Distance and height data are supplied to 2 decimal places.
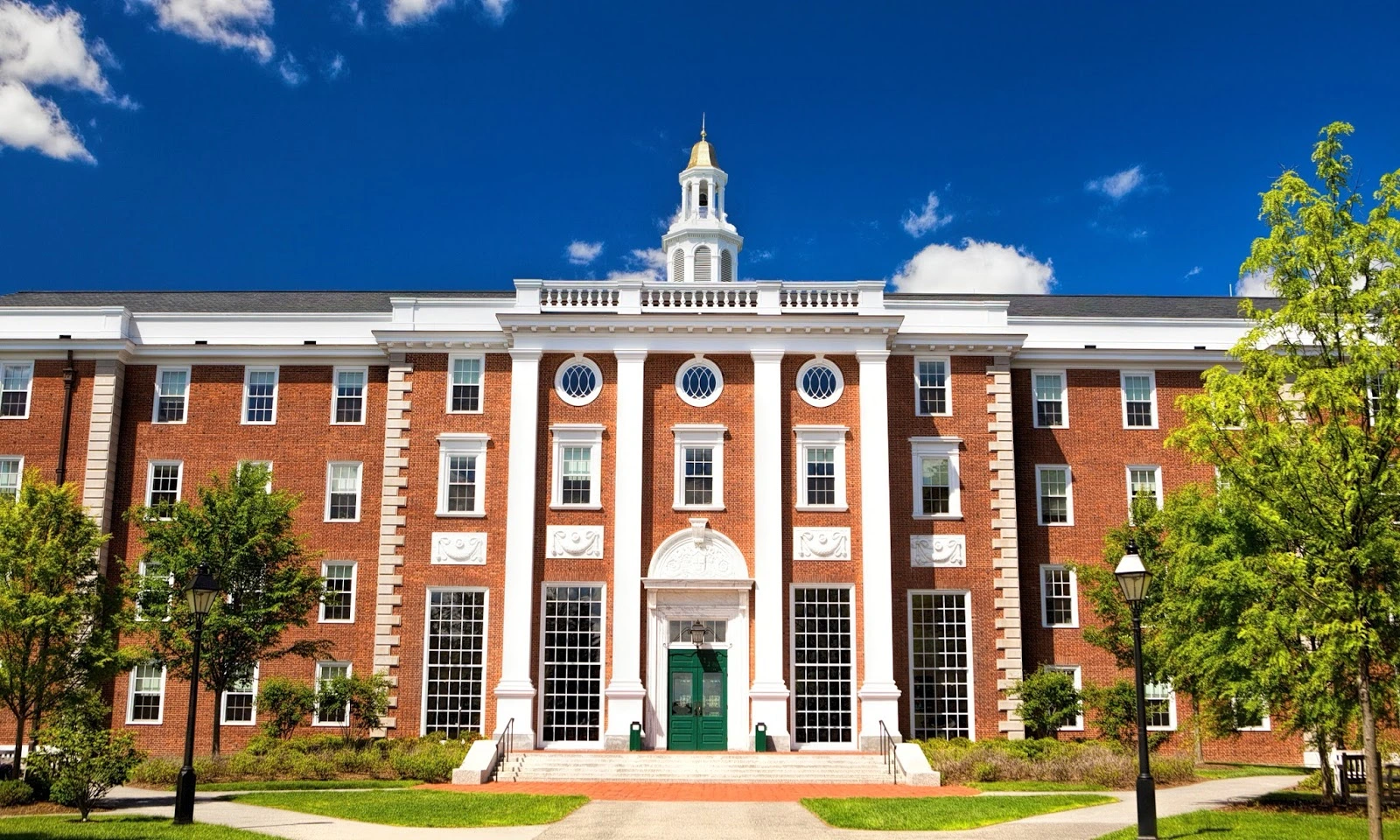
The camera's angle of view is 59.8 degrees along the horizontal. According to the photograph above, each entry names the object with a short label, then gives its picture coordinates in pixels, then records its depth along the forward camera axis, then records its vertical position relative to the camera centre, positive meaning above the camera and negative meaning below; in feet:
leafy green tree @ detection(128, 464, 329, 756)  95.25 +4.28
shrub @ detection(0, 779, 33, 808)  74.69 -10.01
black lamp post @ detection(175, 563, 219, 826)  66.28 -3.94
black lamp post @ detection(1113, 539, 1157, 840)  61.62 +2.27
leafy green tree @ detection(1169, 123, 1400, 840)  62.34 +10.24
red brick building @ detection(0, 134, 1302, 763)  107.76 +14.36
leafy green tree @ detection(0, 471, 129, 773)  81.92 +1.56
